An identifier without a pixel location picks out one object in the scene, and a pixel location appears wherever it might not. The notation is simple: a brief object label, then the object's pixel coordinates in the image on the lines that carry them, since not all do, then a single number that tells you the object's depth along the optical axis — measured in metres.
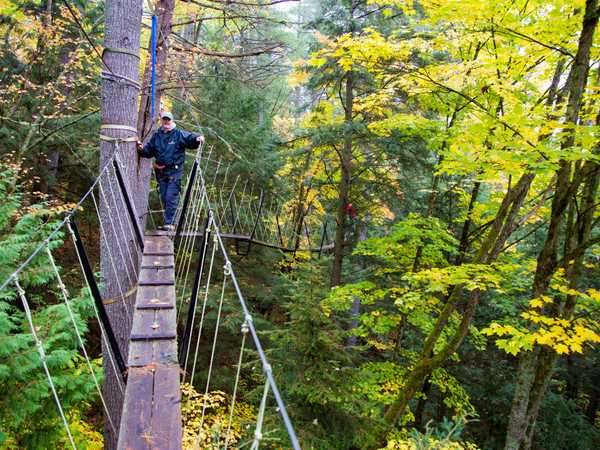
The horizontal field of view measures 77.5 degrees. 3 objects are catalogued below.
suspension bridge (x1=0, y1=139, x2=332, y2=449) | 1.41
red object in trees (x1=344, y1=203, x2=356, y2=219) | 8.11
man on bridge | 3.78
